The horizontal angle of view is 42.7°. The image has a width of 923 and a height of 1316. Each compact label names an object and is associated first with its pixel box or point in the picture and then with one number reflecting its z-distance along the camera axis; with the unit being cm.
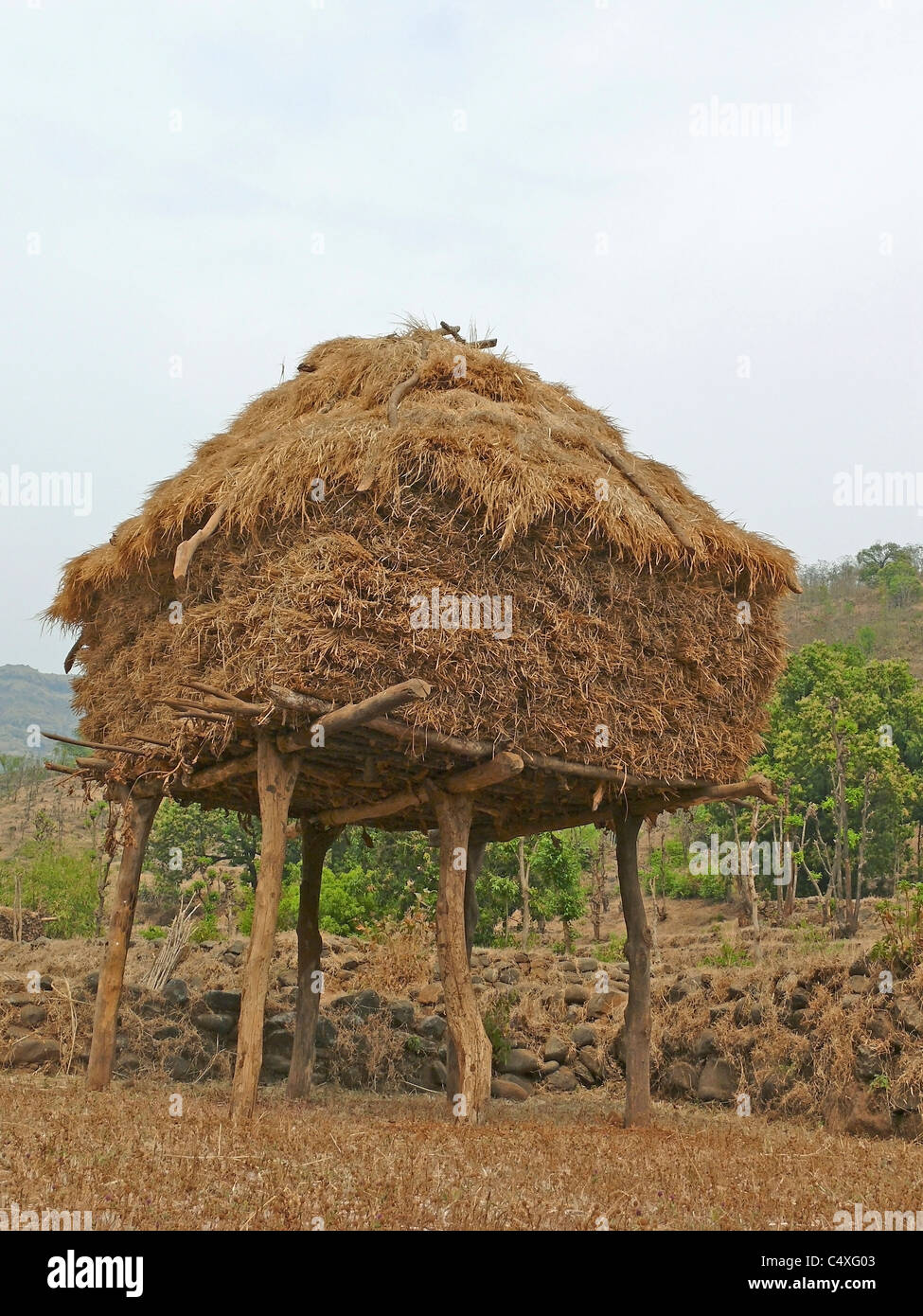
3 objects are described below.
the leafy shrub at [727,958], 2034
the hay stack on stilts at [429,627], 871
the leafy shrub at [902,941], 1229
